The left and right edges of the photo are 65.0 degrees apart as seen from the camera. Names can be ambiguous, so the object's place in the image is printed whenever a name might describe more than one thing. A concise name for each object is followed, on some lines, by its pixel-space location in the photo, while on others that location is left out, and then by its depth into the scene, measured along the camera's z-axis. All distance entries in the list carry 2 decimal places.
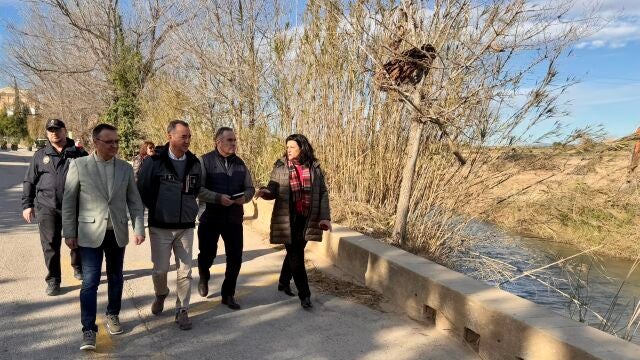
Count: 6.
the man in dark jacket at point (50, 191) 4.77
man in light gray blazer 3.62
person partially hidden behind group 8.68
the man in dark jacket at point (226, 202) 4.41
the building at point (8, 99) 87.19
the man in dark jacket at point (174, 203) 3.99
